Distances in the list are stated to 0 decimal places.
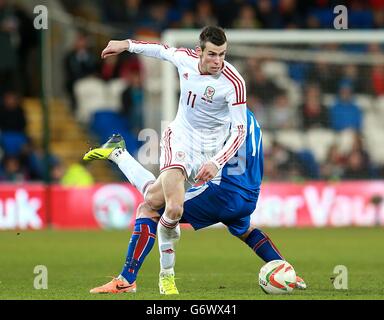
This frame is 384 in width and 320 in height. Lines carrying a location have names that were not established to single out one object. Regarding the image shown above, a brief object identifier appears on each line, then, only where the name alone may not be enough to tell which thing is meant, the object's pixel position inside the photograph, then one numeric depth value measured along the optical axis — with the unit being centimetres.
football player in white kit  891
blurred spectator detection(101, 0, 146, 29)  2200
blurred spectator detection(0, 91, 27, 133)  1964
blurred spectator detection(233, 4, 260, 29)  2183
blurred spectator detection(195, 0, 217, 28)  2172
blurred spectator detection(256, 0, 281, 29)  2234
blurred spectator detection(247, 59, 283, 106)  1980
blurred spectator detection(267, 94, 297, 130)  1981
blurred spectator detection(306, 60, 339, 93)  2009
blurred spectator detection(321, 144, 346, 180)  1962
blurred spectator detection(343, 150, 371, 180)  1983
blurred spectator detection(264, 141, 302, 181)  1945
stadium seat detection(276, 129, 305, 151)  1970
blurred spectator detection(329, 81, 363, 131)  1986
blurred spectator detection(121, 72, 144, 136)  1981
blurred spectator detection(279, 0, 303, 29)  2264
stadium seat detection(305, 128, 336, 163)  1986
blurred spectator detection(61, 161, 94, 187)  1948
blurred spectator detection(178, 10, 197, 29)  2170
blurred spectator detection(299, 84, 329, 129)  1978
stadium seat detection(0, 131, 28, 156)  1966
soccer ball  904
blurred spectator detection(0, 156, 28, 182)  1880
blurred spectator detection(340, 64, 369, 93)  2025
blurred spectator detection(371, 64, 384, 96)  2058
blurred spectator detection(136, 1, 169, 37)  2191
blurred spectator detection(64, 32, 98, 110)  2014
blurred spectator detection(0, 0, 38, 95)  2016
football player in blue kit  900
